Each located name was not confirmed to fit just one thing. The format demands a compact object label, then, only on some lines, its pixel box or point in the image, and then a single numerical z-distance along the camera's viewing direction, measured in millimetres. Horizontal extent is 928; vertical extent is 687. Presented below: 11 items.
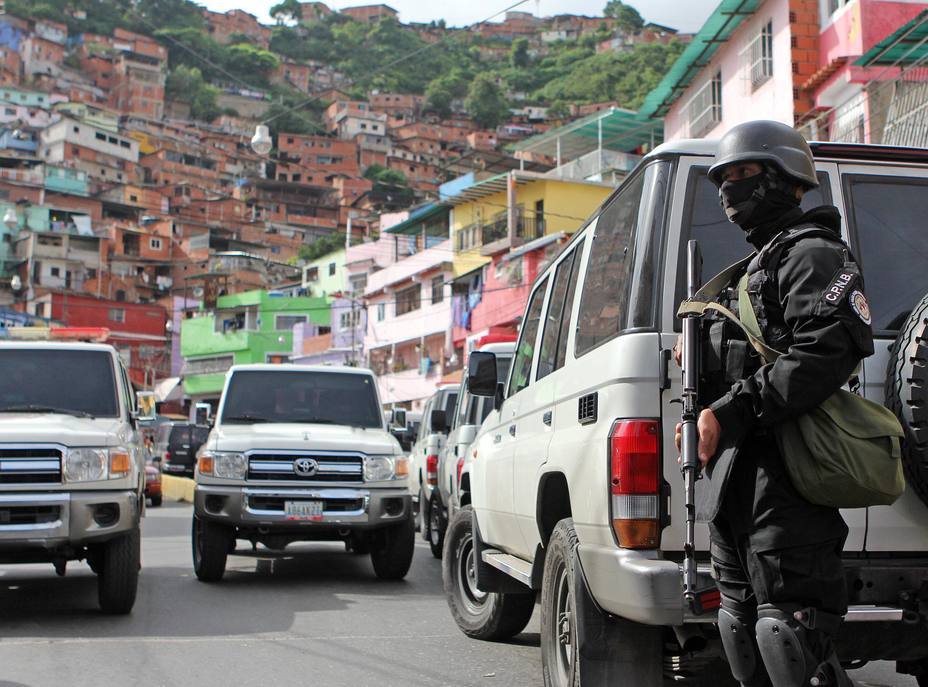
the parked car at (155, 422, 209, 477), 29797
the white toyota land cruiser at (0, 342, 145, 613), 7820
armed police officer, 2973
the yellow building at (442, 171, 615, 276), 45875
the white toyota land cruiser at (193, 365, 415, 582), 9844
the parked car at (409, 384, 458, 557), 14094
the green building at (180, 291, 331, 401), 73062
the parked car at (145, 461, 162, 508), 22031
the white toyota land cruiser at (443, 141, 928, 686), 3785
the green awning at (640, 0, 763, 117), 26000
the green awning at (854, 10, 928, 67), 19188
